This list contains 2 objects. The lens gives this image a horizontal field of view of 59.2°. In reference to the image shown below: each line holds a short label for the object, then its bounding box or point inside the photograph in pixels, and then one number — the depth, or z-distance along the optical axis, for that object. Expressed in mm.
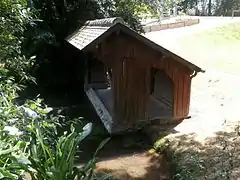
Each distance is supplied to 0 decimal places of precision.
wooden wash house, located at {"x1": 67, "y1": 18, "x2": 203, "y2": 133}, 4568
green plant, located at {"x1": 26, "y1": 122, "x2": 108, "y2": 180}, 2222
